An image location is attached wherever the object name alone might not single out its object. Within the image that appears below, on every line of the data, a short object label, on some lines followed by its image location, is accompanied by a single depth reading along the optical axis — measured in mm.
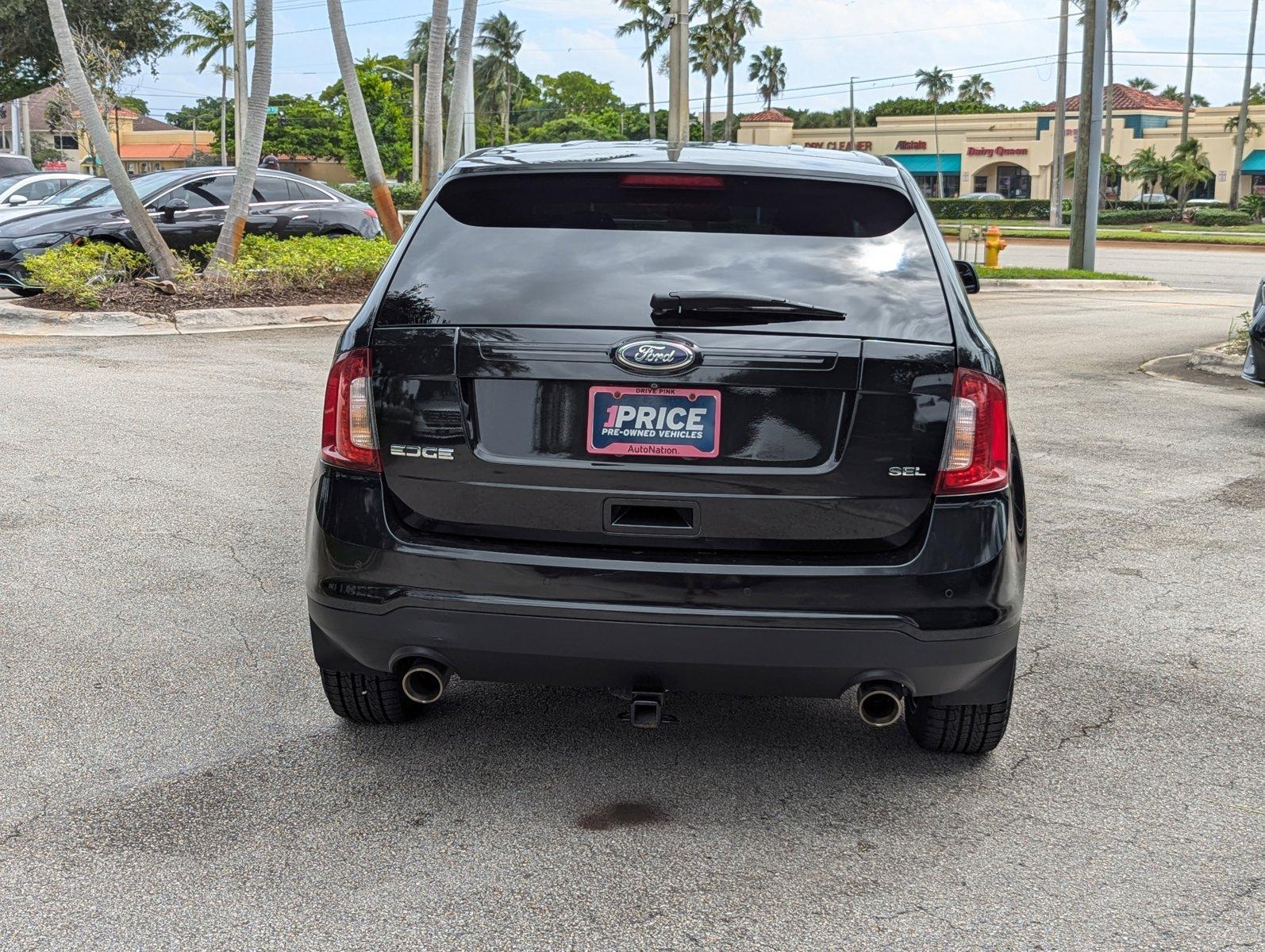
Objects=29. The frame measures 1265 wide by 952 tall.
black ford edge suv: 3344
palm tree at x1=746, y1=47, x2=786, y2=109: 105062
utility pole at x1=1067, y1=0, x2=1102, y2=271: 23031
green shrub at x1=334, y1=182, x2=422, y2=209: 60438
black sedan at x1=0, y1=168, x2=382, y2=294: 15930
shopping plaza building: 76688
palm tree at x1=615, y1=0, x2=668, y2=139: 71750
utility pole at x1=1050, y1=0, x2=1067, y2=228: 50375
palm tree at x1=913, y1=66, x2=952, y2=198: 112938
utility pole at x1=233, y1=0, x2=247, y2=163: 34875
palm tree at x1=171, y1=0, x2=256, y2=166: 65688
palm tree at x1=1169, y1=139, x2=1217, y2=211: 60750
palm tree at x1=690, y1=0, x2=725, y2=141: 72000
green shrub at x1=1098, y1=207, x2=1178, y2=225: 57344
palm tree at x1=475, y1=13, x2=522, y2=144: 101312
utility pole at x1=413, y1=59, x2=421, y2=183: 66256
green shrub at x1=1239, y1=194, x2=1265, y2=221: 57688
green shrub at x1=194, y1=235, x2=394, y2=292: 15641
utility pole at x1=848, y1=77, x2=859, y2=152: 83269
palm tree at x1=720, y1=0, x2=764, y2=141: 73000
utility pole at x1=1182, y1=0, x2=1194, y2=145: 66438
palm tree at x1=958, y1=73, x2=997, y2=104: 112938
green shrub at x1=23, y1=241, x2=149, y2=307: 14484
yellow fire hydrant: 25422
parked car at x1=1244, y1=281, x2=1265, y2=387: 9655
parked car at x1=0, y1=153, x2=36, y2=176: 30550
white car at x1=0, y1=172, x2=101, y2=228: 17359
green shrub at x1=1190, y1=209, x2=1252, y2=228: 54438
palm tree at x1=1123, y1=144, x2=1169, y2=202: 62625
